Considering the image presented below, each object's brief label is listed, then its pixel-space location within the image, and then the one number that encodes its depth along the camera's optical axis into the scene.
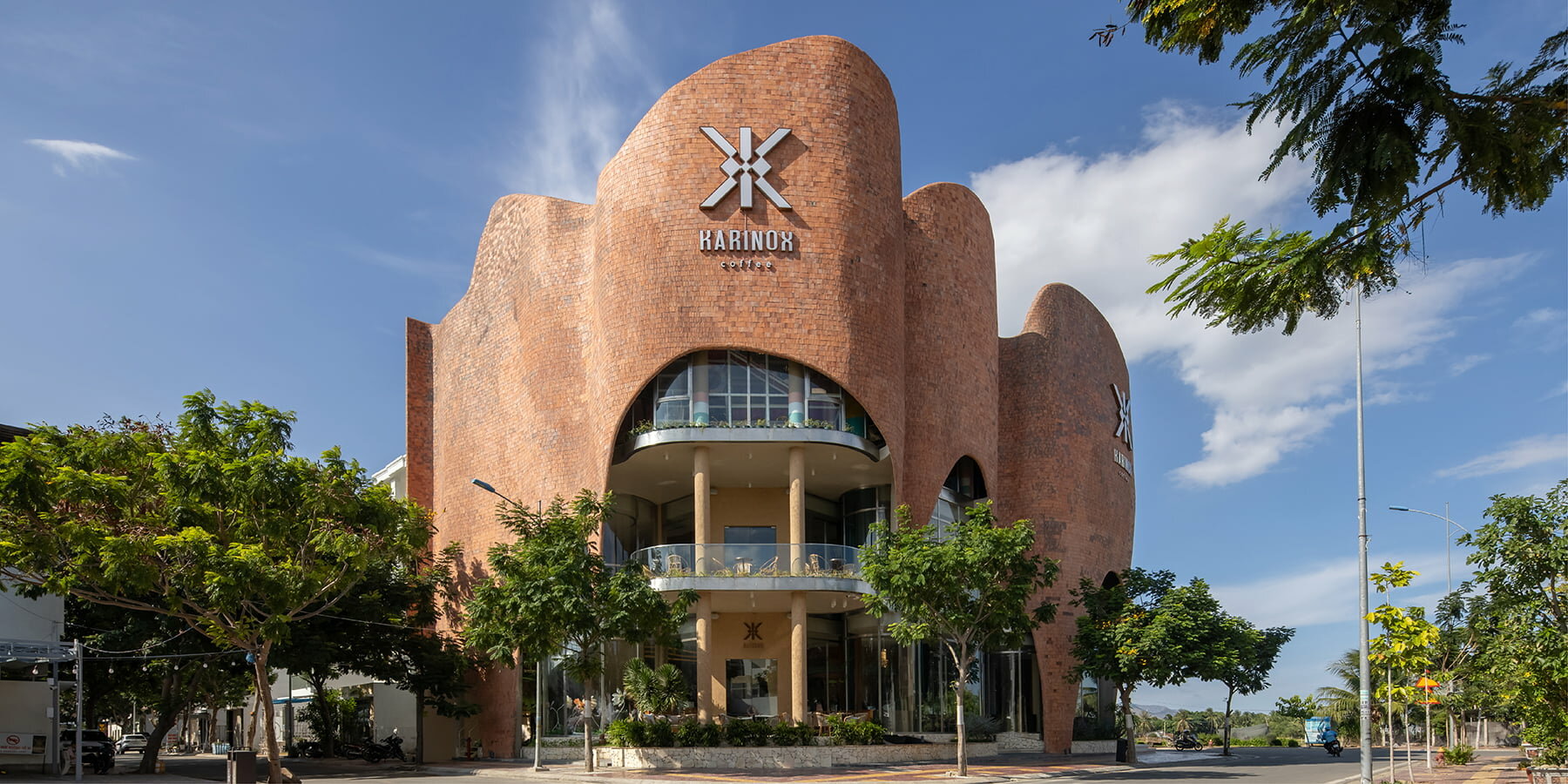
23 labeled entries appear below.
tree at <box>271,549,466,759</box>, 42.34
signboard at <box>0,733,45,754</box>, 39.88
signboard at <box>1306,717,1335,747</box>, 68.62
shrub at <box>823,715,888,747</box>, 38.66
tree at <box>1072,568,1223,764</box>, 41.88
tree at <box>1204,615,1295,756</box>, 42.56
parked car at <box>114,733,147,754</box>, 66.88
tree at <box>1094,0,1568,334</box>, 6.54
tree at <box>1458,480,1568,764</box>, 22.38
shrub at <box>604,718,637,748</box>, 35.84
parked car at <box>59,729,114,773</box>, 42.91
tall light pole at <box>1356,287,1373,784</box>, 21.89
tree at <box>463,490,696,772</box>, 33.91
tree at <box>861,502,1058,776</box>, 32.84
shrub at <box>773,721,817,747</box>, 37.00
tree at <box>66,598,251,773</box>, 39.69
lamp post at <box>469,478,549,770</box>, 35.73
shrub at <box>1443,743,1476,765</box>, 40.34
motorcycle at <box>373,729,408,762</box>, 47.33
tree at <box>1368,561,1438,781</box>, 27.38
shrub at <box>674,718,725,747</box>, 36.38
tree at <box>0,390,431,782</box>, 28.52
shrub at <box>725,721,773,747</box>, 36.78
